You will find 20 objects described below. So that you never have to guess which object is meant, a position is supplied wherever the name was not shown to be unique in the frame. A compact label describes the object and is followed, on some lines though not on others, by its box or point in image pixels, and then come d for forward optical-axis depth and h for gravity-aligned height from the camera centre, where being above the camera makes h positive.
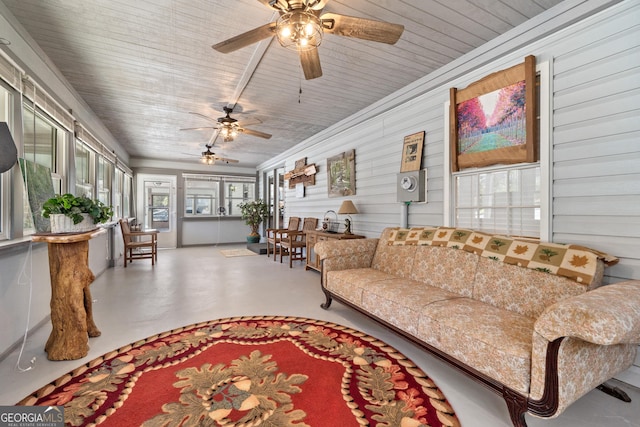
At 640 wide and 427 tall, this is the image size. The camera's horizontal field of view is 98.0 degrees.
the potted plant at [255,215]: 8.88 -0.13
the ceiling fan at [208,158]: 6.28 +1.23
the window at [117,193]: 6.00 +0.40
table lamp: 4.27 +0.05
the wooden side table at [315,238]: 4.47 -0.49
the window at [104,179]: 4.98 +0.60
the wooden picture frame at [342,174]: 4.70 +0.66
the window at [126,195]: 7.03 +0.41
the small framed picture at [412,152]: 3.41 +0.75
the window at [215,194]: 8.83 +0.57
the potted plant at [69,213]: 2.15 -0.02
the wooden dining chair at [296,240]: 5.65 -0.64
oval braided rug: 1.53 -1.13
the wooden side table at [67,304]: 2.13 -0.73
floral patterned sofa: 1.28 -0.66
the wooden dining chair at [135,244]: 5.54 -0.68
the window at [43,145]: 2.54 +0.68
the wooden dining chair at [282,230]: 6.35 -0.44
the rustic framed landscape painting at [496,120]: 2.36 +0.87
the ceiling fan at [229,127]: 4.11 +1.26
